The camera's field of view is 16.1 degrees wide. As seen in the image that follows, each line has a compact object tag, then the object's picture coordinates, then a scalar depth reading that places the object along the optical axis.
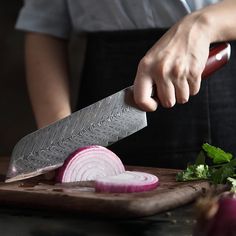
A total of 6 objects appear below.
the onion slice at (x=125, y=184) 0.86
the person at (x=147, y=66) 0.98
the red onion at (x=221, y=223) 0.61
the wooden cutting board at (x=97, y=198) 0.80
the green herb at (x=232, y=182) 0.86
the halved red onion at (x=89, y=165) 0.94
